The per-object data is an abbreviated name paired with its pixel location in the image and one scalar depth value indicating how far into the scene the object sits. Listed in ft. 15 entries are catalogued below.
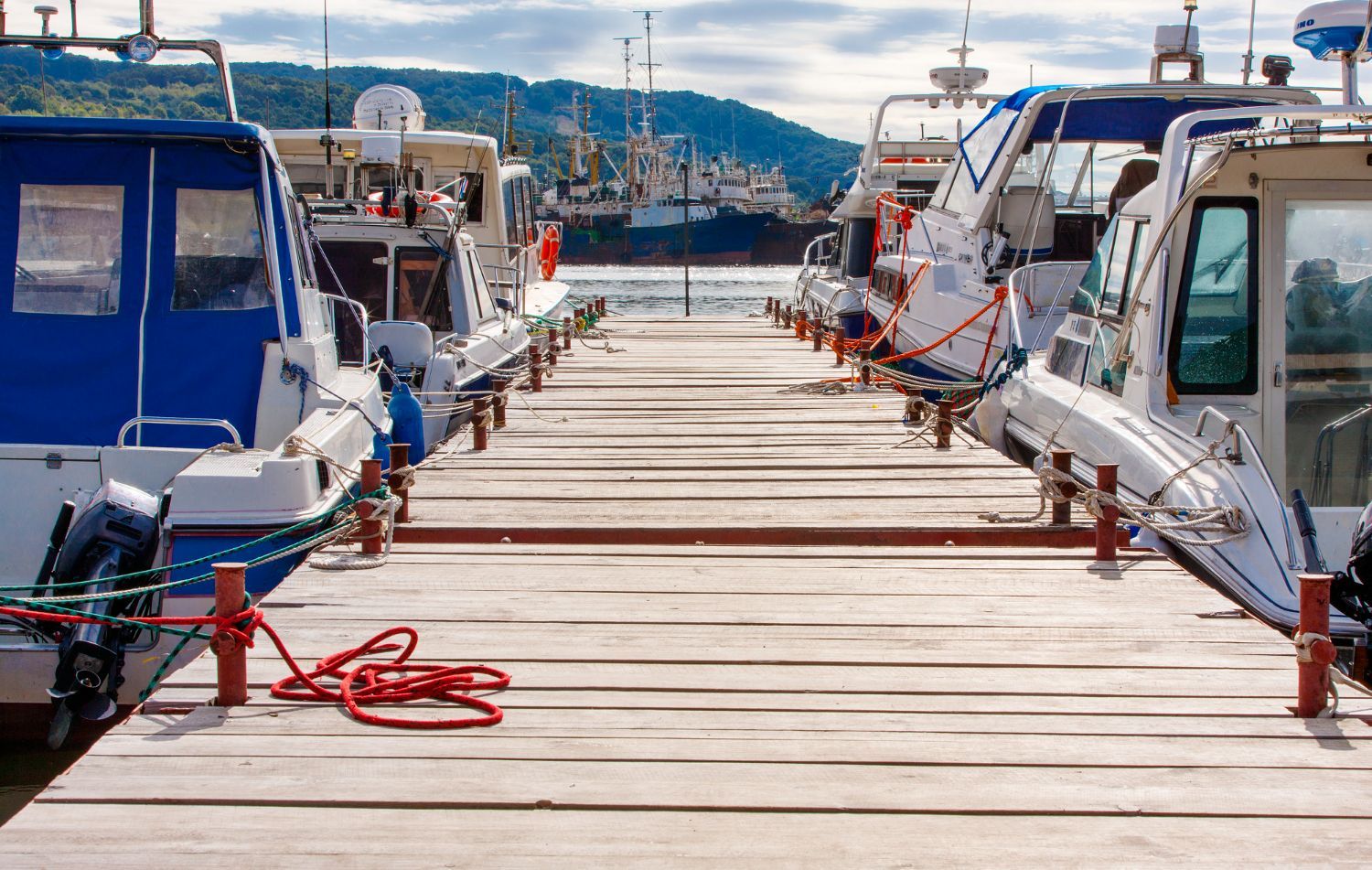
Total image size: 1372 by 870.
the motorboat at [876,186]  53.93
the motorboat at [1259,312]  19.22
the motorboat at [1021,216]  33.37
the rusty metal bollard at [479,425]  25.99
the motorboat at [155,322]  17.60
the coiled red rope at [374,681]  11.83
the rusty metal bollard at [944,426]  26.32
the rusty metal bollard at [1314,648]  11.68
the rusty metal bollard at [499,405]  29.04
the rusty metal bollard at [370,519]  17.29
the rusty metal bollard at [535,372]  35.63
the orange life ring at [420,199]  35.29
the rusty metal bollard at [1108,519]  16.99
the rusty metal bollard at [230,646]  11.73
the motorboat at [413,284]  31.50
